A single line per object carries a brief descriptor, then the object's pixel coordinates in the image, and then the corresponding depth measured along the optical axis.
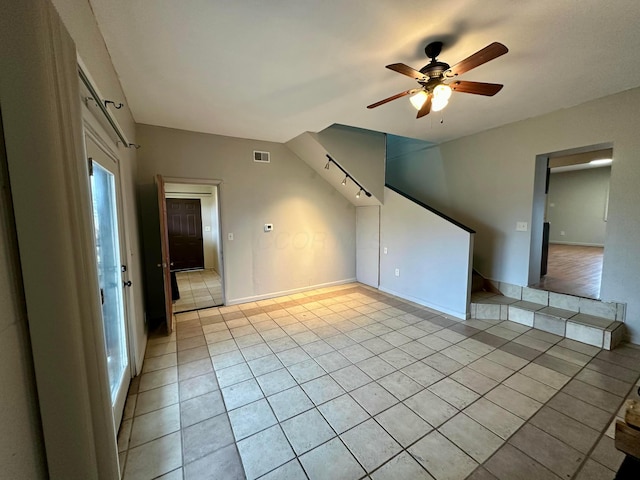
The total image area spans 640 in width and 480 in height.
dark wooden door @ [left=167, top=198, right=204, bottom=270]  6.79
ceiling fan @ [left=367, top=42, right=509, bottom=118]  1.88
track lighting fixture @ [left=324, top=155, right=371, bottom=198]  4.28
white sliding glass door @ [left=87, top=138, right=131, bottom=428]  1.94
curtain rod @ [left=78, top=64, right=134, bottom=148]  1.29
